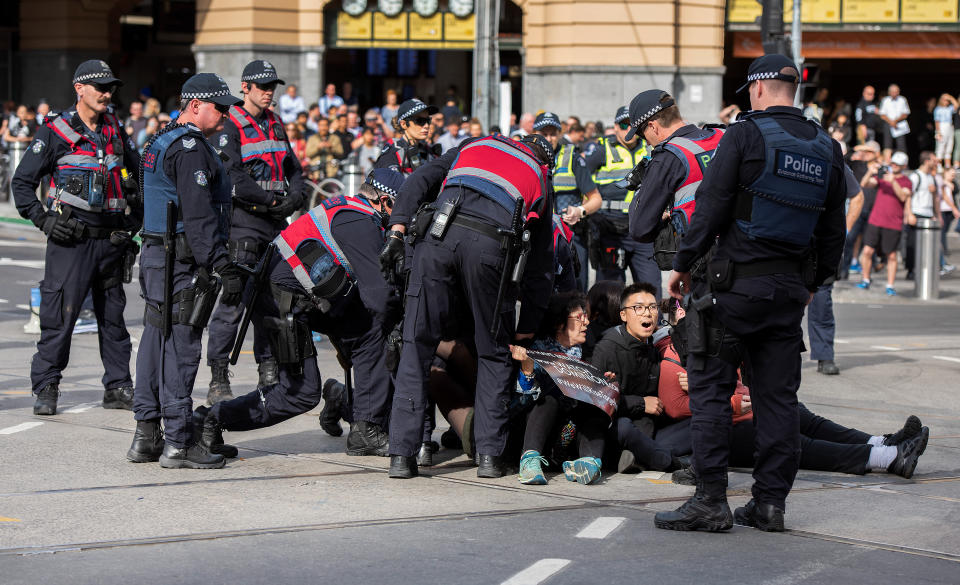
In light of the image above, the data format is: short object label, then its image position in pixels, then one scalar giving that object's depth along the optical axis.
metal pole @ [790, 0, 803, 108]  20.99
